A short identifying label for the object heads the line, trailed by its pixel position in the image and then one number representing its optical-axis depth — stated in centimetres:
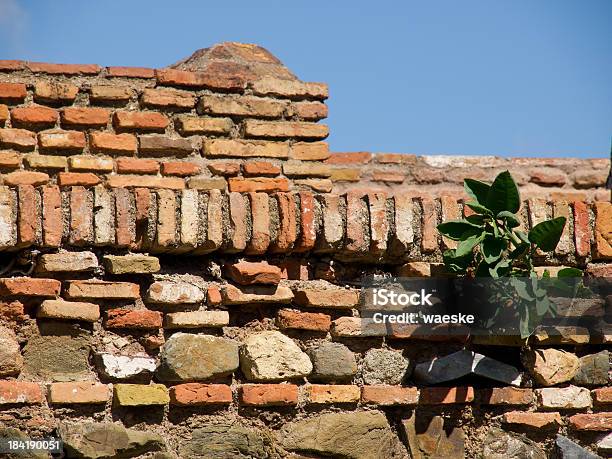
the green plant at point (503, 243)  581
